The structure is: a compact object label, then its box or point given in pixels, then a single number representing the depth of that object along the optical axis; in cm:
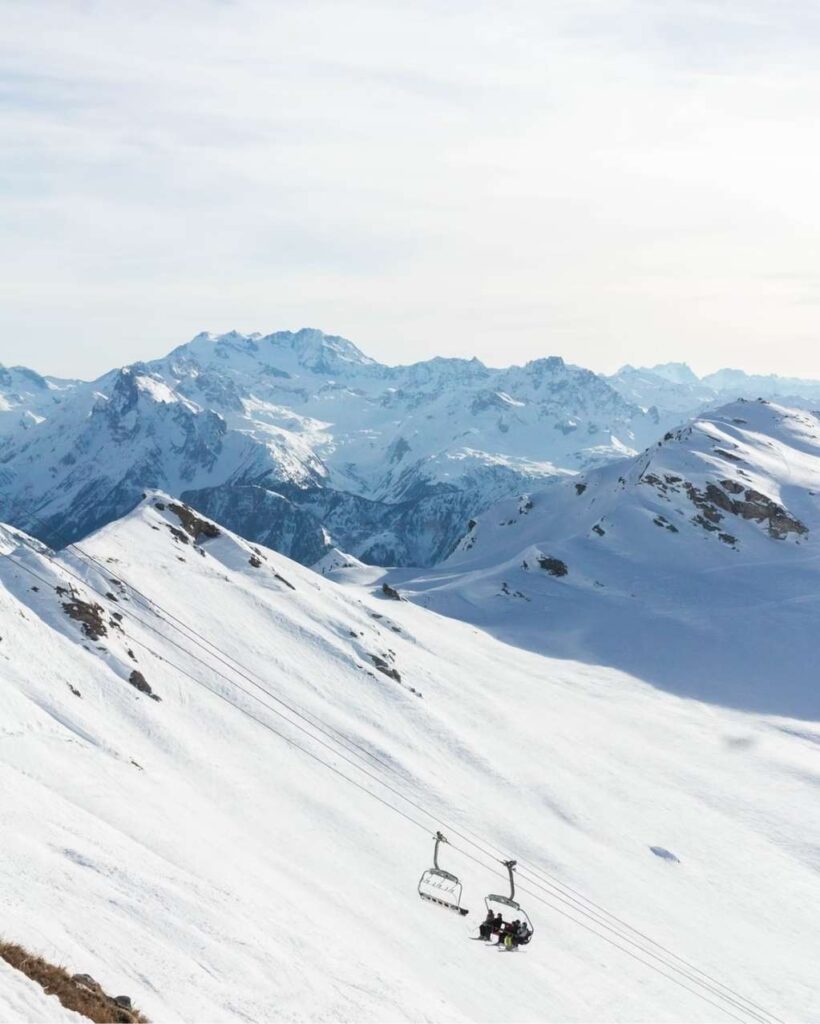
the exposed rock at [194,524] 10112
